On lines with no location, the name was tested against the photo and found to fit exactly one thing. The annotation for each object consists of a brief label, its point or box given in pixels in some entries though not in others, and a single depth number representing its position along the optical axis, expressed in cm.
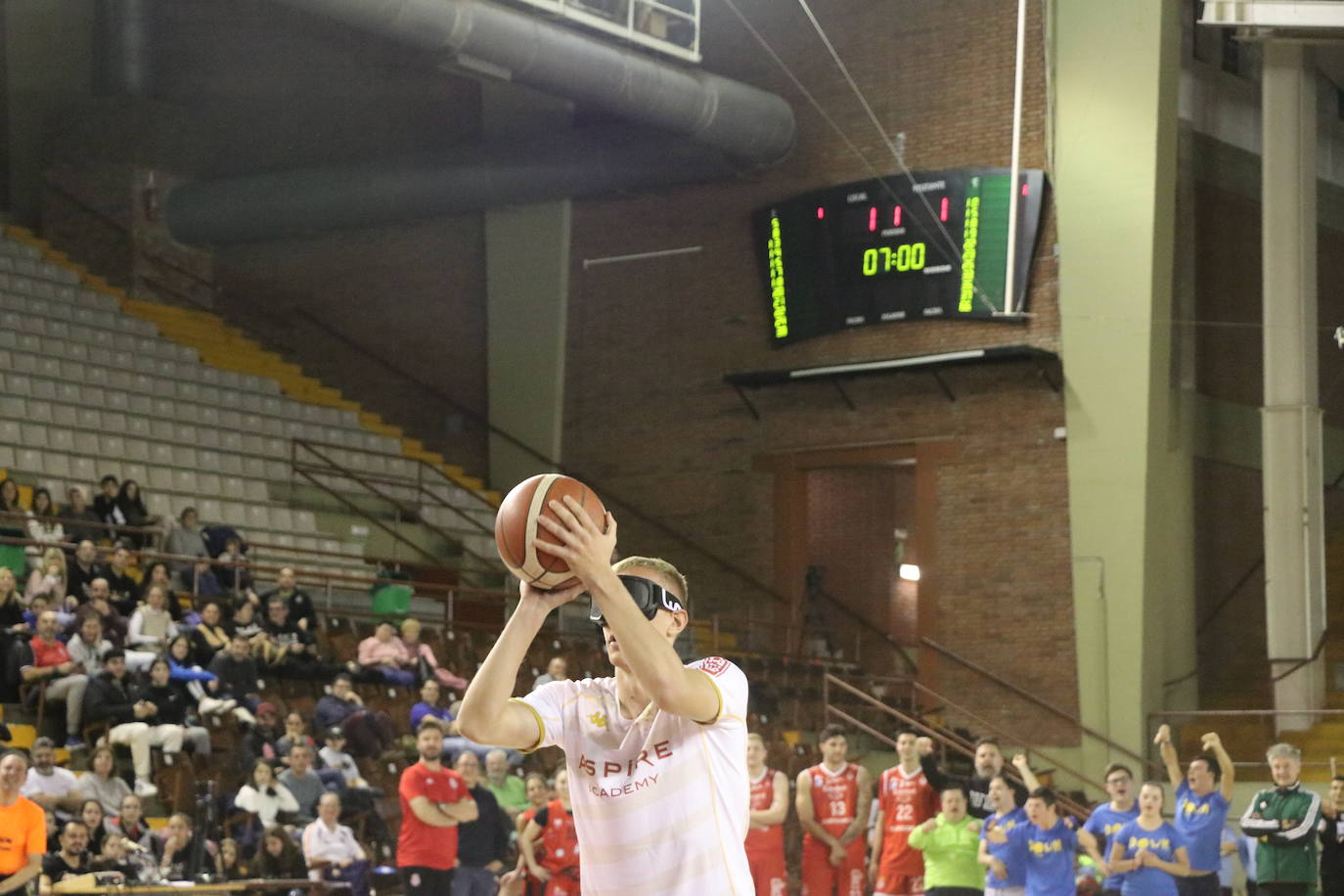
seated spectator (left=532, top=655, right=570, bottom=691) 1589
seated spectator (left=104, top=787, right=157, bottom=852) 1308
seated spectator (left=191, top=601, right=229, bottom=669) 1574
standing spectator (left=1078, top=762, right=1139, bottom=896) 1273
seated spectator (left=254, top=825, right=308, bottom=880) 1340
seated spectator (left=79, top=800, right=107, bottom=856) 1248
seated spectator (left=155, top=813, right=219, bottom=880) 1286
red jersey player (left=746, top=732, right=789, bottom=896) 1316
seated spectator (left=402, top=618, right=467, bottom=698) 1736
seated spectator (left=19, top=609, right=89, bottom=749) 1437
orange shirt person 1066
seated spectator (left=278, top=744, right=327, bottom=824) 1430
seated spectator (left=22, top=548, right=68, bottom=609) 1507
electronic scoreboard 2106
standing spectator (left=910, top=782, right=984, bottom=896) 1312
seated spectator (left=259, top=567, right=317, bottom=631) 1722
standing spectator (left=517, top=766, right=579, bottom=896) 1277
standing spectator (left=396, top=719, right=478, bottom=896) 1228
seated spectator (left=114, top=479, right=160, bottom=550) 1831
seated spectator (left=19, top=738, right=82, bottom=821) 1298
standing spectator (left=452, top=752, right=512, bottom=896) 1274
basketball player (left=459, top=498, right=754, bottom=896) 427
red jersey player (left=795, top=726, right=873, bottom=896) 1391
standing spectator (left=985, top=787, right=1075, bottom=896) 1243
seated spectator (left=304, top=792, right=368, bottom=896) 1346
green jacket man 1309
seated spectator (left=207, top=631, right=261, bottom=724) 1536
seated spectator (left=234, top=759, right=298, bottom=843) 1389
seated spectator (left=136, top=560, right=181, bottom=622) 1598
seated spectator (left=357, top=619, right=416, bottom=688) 1700
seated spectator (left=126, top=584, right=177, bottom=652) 1527
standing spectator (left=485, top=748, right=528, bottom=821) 1441
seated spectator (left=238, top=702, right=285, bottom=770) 1451
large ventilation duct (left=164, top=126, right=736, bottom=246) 2280
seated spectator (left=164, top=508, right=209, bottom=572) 1809
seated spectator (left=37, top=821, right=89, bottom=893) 1211
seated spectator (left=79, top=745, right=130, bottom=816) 1345
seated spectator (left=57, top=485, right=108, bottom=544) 1745
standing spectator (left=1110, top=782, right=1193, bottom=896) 1245
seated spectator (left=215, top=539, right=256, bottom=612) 1703
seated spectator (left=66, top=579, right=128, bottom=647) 1520
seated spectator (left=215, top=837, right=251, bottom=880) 1328
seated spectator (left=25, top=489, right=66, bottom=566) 1623
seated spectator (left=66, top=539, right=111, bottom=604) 1582
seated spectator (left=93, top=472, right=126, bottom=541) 1814
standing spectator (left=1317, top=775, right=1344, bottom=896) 1302
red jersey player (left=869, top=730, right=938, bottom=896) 1371
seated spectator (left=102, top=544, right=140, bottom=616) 1611
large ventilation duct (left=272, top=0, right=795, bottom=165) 1805
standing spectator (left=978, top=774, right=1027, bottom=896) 1264
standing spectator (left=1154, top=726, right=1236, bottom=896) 1277
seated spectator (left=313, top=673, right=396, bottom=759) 1555
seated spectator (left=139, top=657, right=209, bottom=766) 1444
